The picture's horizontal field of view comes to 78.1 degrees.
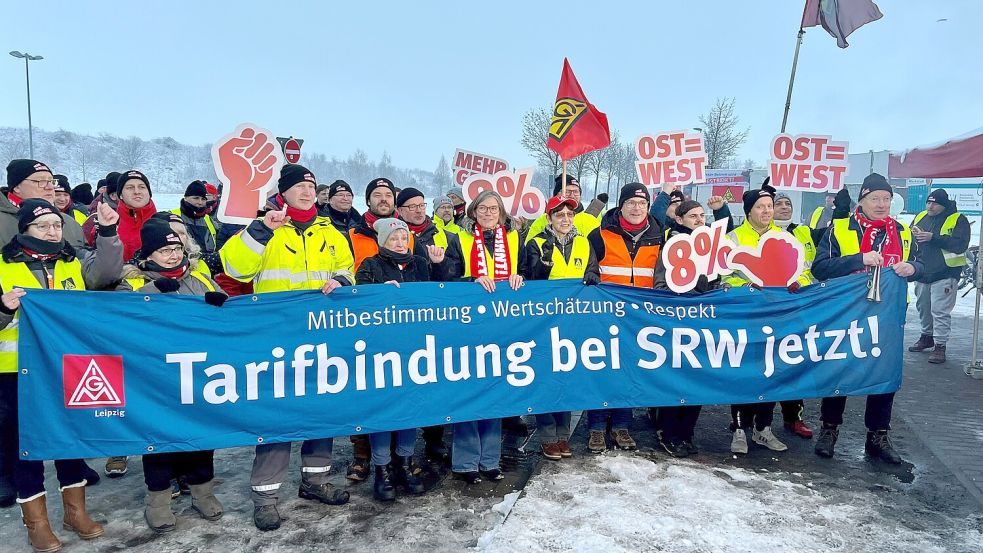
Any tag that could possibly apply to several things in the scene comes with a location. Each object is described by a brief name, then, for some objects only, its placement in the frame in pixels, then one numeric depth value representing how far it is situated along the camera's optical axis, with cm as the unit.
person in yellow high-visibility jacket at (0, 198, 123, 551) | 328
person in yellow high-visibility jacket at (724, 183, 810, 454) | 484
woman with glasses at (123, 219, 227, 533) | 356
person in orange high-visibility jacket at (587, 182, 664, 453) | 478
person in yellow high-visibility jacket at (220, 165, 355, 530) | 371
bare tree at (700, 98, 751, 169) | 3874
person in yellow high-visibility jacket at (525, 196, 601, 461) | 464
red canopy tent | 709
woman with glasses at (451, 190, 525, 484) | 429
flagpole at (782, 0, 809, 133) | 1178
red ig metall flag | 650
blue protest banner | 347
